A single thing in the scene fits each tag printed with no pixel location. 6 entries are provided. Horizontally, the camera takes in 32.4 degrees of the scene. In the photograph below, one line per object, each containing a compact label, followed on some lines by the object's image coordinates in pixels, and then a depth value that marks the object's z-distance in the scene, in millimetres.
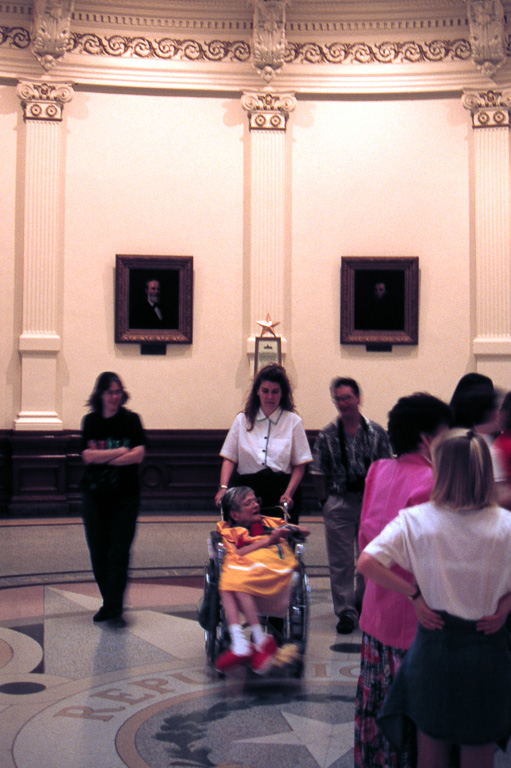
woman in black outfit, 6062
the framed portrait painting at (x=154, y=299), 11297
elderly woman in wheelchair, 4474
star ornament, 11195
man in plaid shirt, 5965
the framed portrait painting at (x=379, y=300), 11430
